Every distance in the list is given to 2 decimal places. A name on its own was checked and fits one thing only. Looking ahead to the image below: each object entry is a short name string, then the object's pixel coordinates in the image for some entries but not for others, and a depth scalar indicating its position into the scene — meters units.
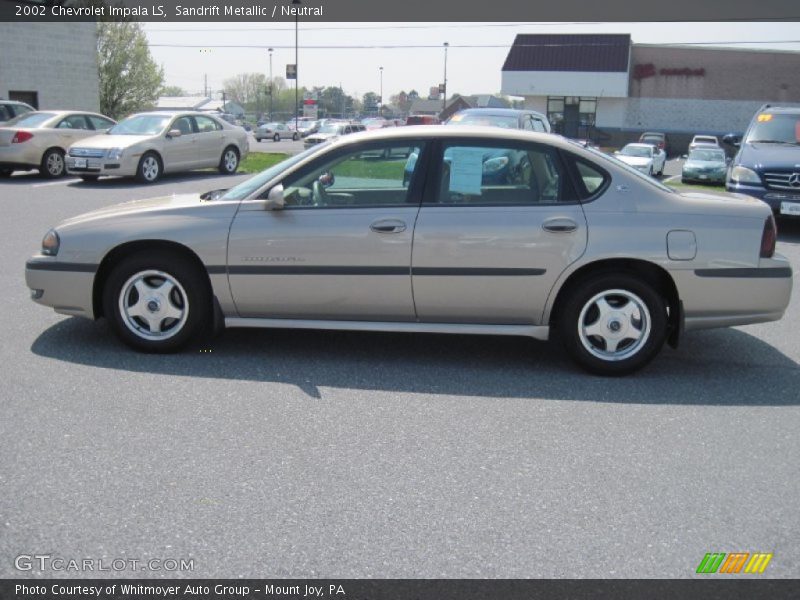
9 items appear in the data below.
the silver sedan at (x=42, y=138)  16.97
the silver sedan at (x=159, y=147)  16.30
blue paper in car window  5.41
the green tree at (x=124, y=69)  55.78
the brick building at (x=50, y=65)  32.62
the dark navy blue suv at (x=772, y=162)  12.00
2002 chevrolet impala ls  5.25
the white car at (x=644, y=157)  27.80
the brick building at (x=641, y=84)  56.22
